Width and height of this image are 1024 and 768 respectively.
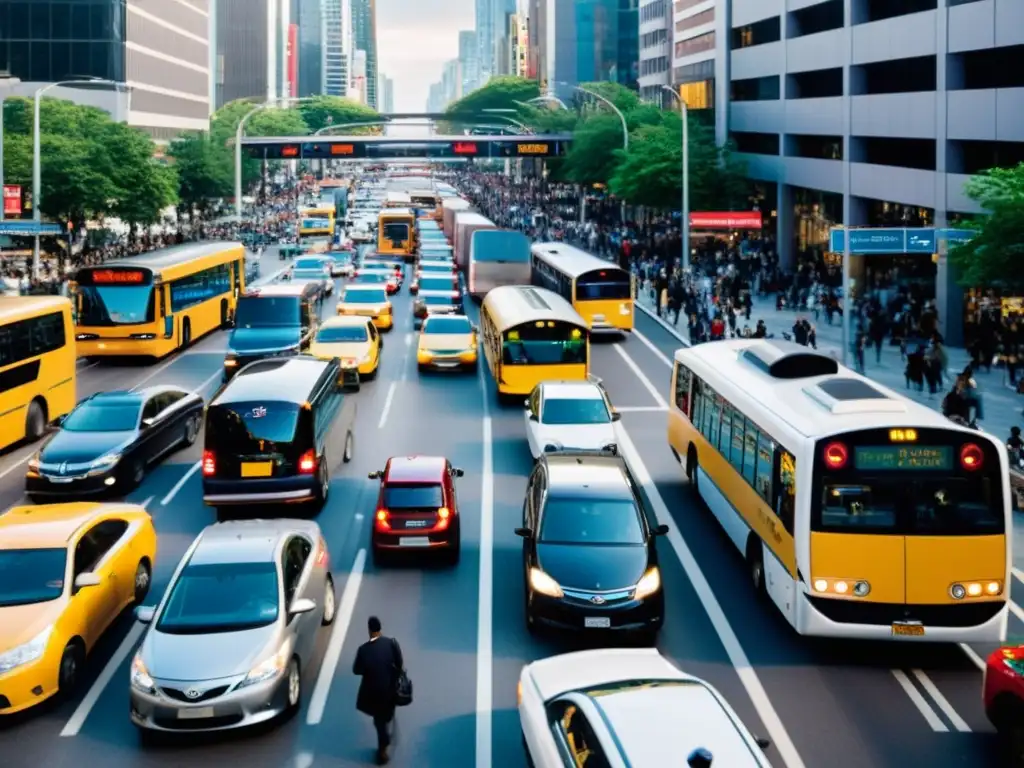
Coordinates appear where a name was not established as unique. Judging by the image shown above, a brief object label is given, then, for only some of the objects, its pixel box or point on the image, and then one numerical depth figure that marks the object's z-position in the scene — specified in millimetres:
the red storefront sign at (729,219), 48344
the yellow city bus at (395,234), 73688
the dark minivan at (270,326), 32438
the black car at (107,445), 21391
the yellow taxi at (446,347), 35219
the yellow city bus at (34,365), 25203
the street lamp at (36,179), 49875
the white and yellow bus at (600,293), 42094
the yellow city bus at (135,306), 35281
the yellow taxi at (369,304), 43094
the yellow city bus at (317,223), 85312
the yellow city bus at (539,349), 29703
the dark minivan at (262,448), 19625
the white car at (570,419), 22516
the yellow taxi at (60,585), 12992
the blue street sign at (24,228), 44781
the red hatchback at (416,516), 17891
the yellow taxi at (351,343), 33094
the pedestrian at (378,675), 11727
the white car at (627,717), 8891
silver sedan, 12133
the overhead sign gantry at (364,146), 104062
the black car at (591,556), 14375
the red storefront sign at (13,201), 50906
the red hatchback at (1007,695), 11539
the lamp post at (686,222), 52969
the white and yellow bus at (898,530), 14008
